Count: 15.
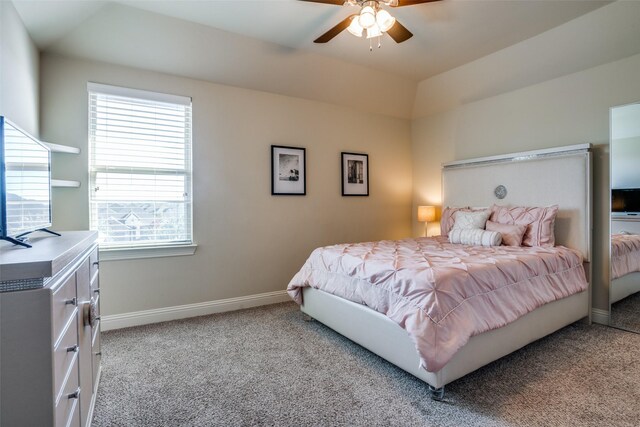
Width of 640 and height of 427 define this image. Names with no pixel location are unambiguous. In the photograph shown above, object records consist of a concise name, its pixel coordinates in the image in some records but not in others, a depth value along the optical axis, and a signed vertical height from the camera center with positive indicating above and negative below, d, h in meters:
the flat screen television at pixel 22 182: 1.19 +0.14
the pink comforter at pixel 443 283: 1.81 -0.51
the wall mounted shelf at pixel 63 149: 2.53 +0.54
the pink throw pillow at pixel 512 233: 3.13 -0.22
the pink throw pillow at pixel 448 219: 3.92 -0.09
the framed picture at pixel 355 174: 4.23 +0.52
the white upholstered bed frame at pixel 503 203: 1.98 -0.34
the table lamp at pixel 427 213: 4.36 -0.01
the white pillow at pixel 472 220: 3.45 -0.09
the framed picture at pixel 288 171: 3.72 +0.50
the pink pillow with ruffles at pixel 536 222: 3.09 -0.11
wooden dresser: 0.86 -0.36
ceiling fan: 2.13 +1.35
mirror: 2.83 -0.06
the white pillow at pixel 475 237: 3.14 -0.26
